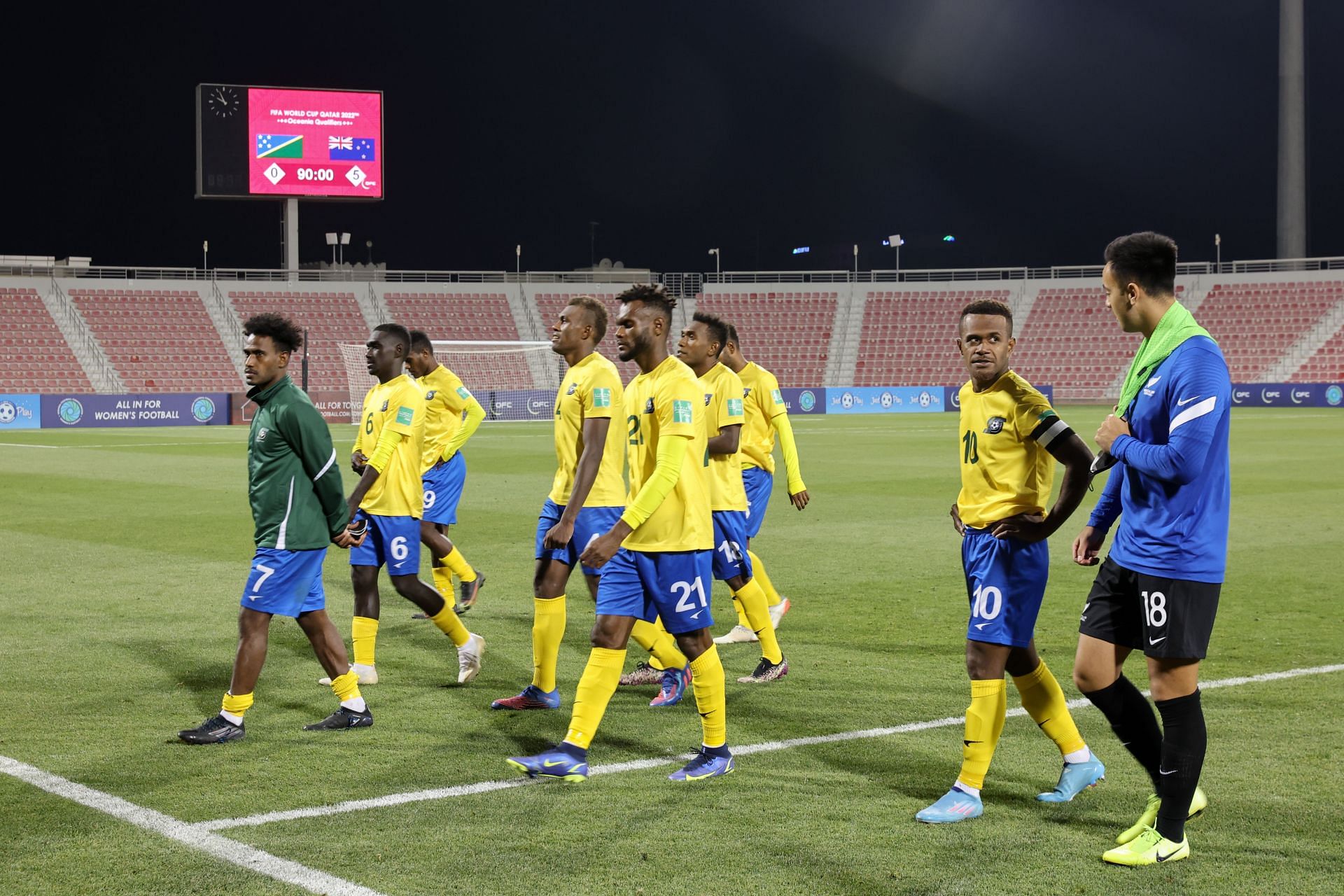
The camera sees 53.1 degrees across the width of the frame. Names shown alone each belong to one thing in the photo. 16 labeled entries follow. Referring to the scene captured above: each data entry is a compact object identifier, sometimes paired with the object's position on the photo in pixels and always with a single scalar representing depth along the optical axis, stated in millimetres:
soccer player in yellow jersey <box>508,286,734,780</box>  5777
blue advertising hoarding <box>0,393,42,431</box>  44281
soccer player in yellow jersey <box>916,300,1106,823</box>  5277
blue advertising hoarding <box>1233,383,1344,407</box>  55406
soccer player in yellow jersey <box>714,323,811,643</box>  9656
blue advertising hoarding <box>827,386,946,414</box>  57625
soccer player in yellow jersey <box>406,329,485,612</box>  10367
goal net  50531
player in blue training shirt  4574
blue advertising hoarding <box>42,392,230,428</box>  45406
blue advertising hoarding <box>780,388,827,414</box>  56406
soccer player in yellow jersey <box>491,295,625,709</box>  6879
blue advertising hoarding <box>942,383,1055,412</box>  58781
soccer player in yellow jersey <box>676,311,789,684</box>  7949
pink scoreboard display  56469
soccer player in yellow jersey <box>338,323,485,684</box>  7840
